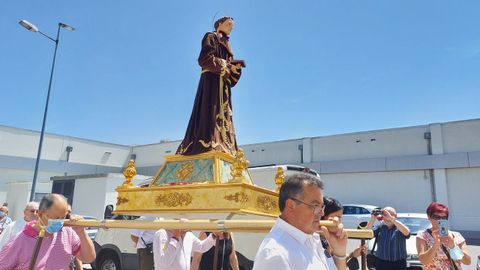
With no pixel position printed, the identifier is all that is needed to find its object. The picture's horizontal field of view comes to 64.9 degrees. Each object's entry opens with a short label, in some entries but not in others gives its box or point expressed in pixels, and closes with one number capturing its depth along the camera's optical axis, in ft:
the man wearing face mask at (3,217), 25.36
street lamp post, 42.78
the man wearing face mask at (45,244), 9.40
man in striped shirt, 18.51
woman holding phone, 11.56
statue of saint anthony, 10.84
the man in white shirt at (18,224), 16.98
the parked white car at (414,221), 37.36
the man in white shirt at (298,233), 5.77
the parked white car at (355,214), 56.75
